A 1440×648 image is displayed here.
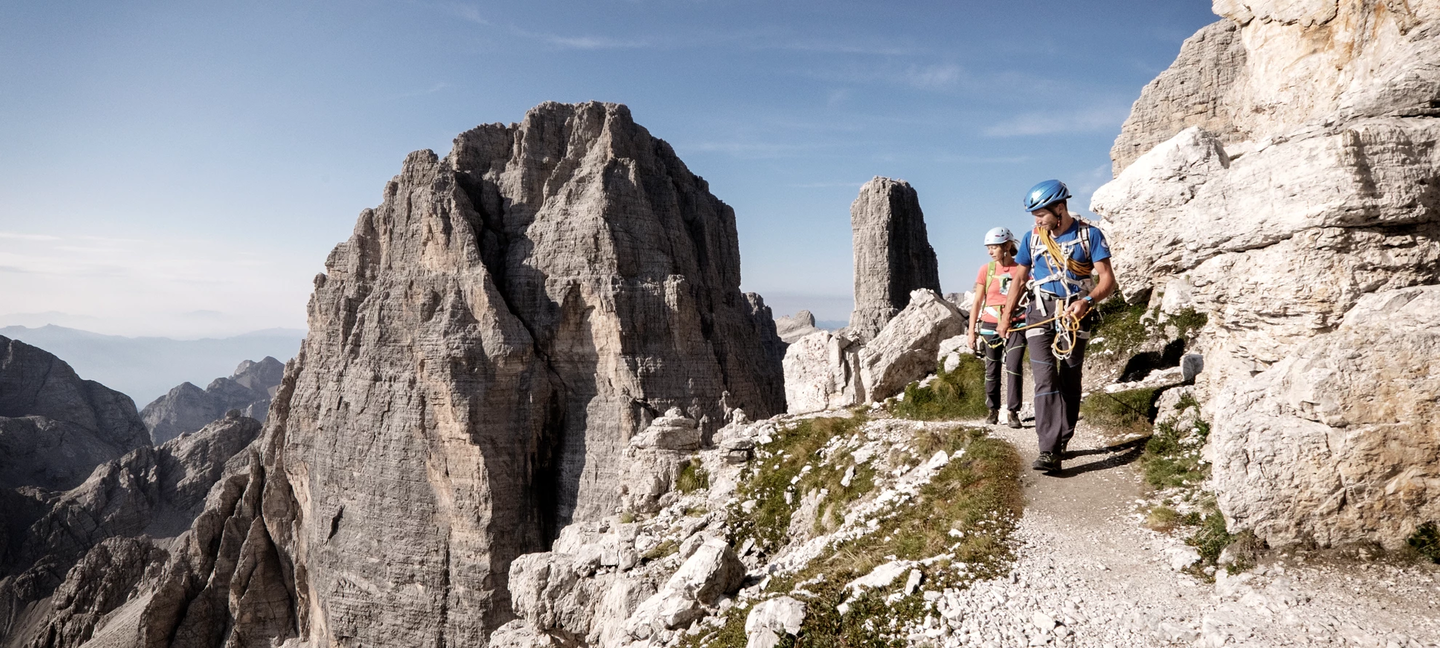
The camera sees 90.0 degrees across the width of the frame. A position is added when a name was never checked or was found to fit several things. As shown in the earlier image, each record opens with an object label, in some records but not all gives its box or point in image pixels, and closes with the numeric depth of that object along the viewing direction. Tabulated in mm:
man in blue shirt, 7977
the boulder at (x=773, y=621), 6195
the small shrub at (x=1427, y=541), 5133
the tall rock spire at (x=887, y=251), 41688
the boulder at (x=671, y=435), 15859
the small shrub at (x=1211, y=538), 5887
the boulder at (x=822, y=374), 18094
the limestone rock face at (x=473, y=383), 36406
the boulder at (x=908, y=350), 15234
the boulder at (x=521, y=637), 11103
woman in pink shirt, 9977
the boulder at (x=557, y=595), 9883
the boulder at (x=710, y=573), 7629
